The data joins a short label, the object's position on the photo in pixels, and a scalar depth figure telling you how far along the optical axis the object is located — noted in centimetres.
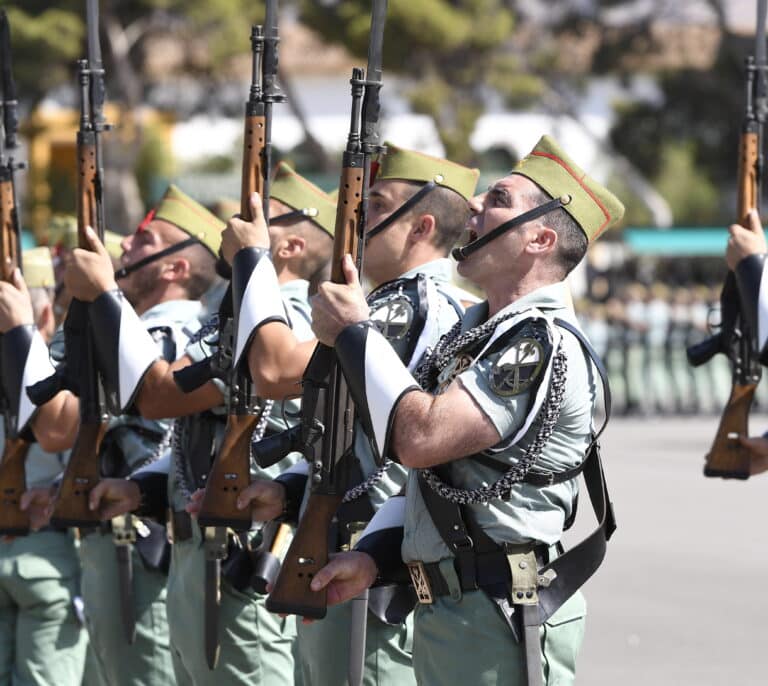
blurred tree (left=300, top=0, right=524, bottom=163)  5431
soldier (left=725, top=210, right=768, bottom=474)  1471
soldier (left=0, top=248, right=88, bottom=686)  1249
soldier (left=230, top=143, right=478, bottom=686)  941
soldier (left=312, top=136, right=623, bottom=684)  760
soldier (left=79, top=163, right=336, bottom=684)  1029
